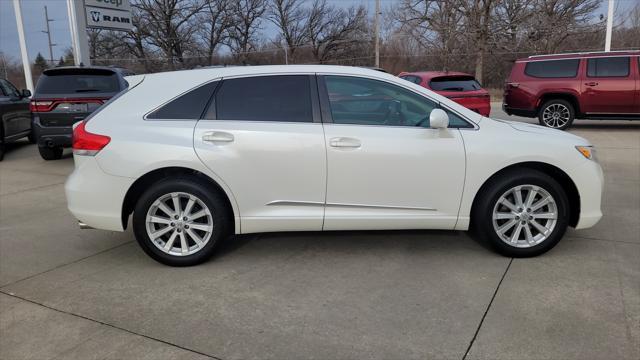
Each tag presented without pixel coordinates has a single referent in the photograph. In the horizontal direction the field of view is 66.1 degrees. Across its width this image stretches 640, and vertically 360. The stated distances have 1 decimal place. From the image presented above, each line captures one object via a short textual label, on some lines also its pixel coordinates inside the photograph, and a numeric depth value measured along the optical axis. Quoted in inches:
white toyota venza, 155.5
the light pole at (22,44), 656.4
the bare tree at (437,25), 1278.3
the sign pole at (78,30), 553.9
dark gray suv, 324.2
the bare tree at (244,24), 1729.8
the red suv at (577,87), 466.3
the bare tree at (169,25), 1619.1
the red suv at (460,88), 443.8
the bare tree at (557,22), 1196.5
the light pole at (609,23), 719.1
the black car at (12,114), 384.5
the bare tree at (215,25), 1687.7
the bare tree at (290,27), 1839.3
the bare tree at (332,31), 1823.3
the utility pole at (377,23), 1229.1
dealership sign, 581.0
